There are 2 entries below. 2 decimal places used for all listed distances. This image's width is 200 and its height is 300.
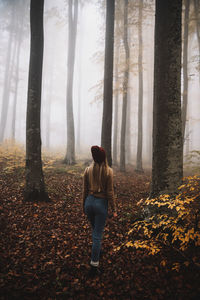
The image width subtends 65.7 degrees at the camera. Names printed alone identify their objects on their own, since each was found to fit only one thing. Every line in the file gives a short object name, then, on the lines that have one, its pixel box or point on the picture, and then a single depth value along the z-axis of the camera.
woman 2.79
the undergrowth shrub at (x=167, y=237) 2.88
